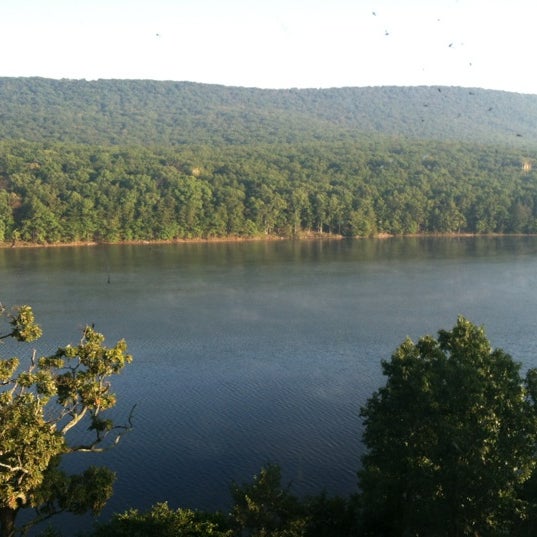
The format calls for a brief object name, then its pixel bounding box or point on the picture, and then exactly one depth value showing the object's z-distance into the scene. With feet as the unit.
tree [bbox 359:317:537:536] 44.11
